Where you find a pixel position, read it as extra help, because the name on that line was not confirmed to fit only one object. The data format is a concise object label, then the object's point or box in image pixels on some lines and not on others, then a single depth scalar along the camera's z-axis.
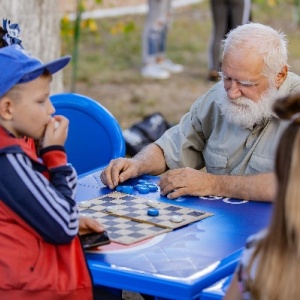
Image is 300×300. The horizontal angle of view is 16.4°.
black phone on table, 3.35
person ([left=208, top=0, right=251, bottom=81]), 10.99
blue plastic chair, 5.18
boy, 3.10
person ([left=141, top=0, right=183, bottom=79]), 11.95
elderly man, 4.14
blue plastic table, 3.12
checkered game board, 3.54
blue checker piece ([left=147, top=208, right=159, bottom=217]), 3.75
